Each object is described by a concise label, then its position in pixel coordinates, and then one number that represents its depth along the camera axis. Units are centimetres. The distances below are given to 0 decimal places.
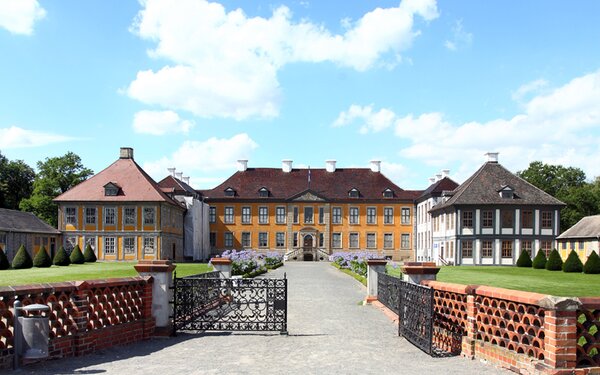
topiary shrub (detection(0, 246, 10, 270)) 3976
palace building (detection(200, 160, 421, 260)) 7231
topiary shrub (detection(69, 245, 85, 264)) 4725
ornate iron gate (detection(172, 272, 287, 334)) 1248
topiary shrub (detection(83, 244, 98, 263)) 5088
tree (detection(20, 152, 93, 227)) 6825
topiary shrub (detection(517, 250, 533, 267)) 4938
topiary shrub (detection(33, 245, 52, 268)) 4253
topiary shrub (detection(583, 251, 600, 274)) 3775
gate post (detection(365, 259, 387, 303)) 1891
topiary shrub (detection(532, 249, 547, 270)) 4566
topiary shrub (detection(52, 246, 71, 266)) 4434
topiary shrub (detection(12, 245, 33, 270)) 4090
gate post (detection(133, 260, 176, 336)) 1205
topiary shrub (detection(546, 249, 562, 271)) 4241
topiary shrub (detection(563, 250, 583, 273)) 3981
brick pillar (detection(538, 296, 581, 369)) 736
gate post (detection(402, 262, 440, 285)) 1238
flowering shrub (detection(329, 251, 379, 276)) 3397
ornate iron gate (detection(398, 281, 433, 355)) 1005
